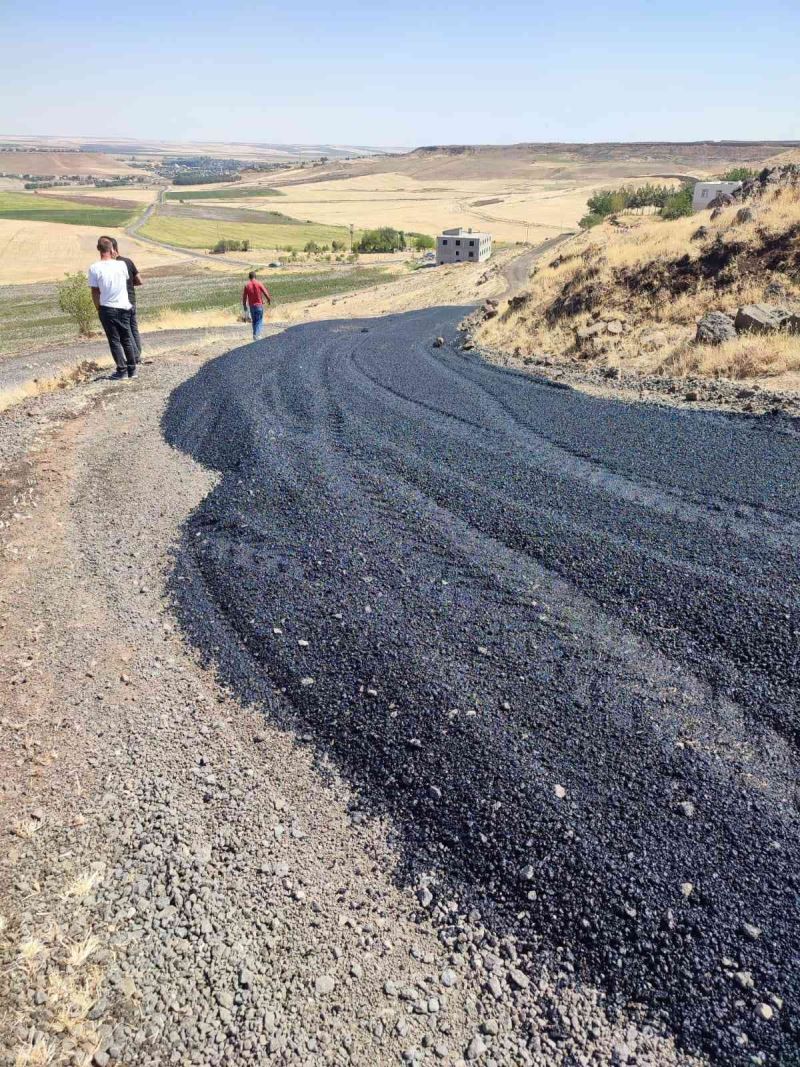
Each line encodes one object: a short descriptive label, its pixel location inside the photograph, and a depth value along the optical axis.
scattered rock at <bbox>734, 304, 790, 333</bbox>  12.11
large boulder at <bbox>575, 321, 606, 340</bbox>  14.76
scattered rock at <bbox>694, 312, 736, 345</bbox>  12.25
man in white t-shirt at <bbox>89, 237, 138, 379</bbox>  10.76
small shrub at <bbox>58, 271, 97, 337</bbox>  25.38
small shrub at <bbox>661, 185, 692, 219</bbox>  42.86
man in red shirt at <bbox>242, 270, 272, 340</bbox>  17.61
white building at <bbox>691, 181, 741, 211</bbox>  45.41
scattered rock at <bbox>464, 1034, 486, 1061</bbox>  2.76
